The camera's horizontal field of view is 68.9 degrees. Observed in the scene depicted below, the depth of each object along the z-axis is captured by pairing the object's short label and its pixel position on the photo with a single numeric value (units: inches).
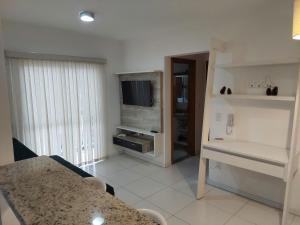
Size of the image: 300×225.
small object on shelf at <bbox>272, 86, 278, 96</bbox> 101.6
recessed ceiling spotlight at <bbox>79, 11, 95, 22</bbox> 105.2
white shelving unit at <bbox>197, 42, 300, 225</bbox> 91.7
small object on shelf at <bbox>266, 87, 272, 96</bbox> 102.5
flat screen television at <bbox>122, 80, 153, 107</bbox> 162.6
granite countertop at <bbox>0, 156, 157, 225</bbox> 33.4
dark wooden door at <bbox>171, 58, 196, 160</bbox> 178.2
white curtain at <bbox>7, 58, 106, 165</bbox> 131.4
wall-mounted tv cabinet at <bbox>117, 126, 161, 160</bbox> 158.1
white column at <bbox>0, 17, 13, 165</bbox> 53.9
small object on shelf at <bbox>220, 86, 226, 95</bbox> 117.3
